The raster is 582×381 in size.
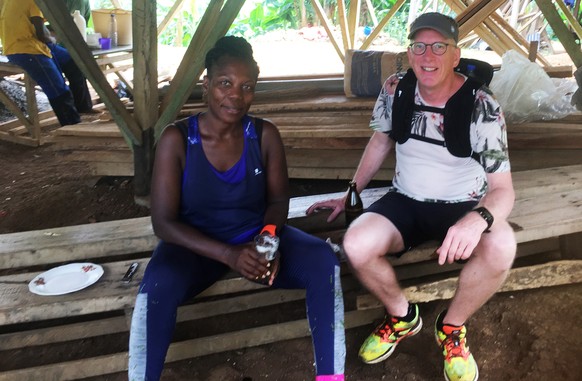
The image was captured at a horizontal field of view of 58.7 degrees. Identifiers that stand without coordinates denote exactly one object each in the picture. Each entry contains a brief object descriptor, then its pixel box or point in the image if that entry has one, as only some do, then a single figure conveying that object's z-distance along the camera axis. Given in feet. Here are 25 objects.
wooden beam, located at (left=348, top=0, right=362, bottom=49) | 25.04
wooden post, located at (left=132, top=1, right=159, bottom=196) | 10.66
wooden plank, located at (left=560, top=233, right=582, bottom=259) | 10.06
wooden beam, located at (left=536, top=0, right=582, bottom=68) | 12.03
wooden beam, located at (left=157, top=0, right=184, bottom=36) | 26.14
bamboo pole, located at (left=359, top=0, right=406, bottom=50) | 24.49
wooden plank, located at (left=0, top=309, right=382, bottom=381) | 8.13
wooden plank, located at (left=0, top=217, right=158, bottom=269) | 8.70
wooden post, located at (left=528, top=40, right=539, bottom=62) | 17.38
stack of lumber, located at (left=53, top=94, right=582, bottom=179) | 13.14
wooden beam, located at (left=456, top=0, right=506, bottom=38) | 16.99
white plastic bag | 13.75
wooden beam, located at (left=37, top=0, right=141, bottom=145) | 10.33
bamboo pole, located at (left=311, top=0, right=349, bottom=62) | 25.98
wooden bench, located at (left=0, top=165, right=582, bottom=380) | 7.71
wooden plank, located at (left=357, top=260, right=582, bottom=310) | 8.79
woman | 6.76
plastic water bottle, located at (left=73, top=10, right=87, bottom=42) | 20.51
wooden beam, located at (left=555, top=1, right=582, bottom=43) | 21.29
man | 7.34
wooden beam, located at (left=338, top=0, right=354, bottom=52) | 25.74
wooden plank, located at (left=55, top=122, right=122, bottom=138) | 14.11
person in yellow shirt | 18.53
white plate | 7.73
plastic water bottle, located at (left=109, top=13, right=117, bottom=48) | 22.35
